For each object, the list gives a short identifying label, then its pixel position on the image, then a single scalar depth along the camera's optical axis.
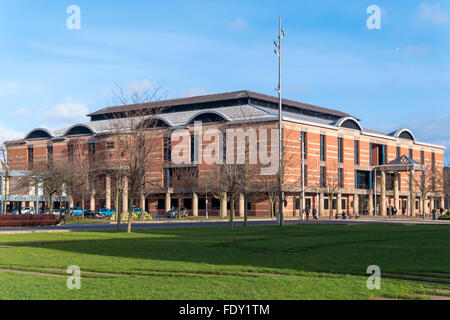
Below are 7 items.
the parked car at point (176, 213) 78.08
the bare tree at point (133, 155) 36.75
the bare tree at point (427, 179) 82.31
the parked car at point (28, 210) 80.85
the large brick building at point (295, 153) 83.69
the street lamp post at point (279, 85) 41.78
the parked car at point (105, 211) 82.53
